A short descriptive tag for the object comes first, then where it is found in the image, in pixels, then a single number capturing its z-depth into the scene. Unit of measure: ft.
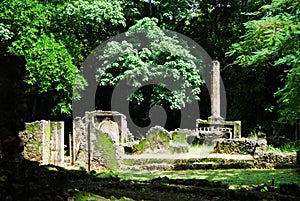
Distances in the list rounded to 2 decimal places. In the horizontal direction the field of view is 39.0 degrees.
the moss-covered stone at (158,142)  47.93
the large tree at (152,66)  68.23
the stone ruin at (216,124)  55.47
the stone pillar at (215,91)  62.54
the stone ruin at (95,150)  39.99
